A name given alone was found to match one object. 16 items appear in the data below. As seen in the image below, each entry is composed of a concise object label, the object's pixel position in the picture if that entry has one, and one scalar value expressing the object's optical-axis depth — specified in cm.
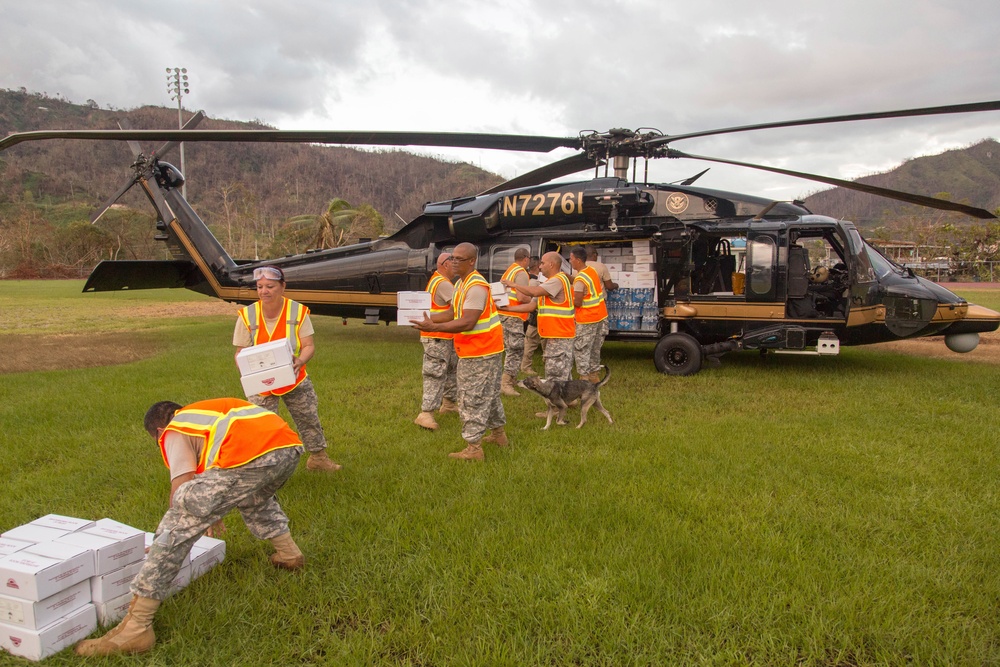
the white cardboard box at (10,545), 305
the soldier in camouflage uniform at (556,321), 704
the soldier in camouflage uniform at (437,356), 638
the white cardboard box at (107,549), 309
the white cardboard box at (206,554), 353
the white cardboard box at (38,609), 283
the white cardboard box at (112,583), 313
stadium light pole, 4103
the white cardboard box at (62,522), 339
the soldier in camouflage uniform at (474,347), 556
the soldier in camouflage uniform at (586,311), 786
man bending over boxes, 296
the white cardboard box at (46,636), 285
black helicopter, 895
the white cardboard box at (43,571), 279
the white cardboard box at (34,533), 320
